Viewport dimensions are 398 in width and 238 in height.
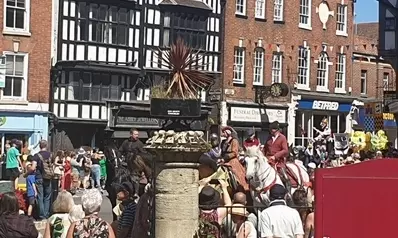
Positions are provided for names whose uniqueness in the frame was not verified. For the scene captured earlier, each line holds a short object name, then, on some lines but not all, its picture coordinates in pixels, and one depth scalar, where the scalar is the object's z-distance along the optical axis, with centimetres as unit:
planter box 2295
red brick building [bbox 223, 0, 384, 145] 3850
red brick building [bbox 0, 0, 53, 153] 3198
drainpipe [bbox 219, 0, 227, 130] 3741
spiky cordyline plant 1443
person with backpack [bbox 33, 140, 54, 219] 1752
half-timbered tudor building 3372
